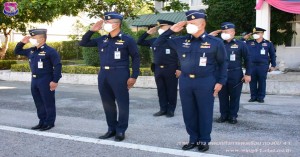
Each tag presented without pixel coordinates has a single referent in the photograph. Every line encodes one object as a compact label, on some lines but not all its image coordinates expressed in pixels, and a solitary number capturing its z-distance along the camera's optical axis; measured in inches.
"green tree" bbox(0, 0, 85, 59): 544.6
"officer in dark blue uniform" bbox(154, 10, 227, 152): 197.2
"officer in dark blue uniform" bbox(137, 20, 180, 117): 300.8
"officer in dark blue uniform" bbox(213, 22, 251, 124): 275.1
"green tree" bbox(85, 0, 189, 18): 581.9
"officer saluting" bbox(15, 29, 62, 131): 251.6
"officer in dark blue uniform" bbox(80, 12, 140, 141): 222.8
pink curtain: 516.7
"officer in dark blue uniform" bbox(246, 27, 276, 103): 379.9
